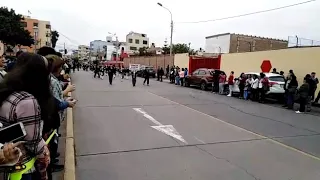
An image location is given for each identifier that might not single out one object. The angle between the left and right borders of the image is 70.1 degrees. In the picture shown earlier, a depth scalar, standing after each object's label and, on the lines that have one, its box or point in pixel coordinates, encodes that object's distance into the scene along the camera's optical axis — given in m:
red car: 17.43
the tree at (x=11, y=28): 36.18
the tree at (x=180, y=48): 60.35
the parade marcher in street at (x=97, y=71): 29.26
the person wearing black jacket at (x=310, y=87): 10.78
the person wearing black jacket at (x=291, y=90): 11.05
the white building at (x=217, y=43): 38.18
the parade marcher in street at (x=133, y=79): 18.79
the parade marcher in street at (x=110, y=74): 19.69
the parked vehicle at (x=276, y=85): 12.79
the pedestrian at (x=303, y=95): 10.36
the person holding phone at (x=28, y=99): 1.70
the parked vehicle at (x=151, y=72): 31.06
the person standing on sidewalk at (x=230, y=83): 15.08
